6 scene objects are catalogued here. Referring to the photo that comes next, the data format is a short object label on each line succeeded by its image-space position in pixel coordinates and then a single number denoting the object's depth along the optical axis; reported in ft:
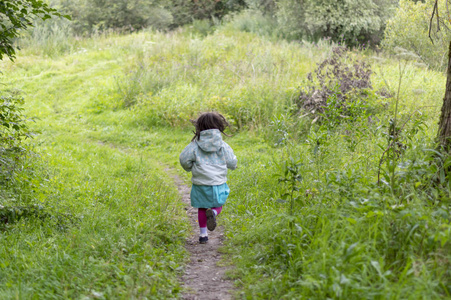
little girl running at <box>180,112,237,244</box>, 17.33
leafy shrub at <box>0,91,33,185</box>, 15.98
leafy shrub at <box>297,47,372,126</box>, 30.96
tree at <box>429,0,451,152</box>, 13.19
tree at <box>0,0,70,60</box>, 13.94
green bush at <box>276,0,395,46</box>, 73.61
